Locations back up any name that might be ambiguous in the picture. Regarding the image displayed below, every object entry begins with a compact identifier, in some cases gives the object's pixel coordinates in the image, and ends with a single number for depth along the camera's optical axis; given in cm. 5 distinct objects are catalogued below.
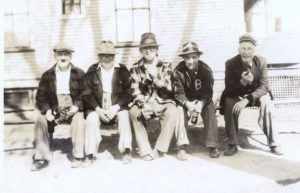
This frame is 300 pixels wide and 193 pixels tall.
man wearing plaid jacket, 423
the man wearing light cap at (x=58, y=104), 407
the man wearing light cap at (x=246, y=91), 444
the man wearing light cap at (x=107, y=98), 412
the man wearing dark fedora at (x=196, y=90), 431
